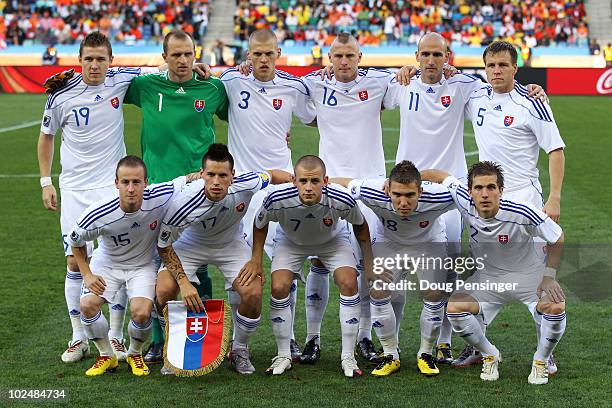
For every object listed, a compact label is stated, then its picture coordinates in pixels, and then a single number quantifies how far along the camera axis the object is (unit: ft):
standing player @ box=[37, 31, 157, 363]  48.11
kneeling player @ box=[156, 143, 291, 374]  43.47
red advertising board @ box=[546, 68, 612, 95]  194.08
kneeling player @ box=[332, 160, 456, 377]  42.55
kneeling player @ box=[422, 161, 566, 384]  42.01
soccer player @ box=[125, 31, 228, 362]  48.29
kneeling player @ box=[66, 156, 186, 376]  43.52
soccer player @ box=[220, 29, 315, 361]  50.16
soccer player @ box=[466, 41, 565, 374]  45.70
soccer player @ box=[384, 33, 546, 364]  48.65
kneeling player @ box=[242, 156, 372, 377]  43.57
